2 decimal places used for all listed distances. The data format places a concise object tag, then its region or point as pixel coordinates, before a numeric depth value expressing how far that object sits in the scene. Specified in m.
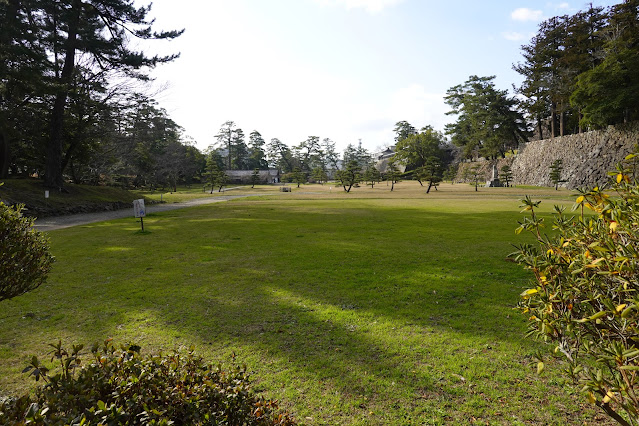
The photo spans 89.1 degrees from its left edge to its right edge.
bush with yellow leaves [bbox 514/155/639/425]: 1.47
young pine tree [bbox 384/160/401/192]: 47.90
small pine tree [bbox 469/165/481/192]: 58.15
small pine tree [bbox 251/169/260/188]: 68.05
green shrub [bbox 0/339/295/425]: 1.56
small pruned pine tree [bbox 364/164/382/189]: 56.53
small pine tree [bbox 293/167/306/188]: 64.69
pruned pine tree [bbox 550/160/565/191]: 37.81
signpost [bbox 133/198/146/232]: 11.80
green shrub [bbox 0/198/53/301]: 3.05
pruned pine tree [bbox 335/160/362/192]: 47.62
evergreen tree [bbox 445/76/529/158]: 51.34
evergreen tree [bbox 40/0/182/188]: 19.08
